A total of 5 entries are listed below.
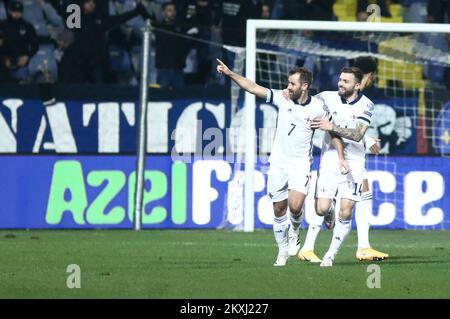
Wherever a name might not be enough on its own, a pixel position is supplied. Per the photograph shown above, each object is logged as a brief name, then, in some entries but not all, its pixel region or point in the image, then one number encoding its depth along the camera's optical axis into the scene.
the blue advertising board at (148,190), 19.42
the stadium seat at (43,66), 20.39
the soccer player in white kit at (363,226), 13.92
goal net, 19.78
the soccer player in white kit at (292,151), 13.13
